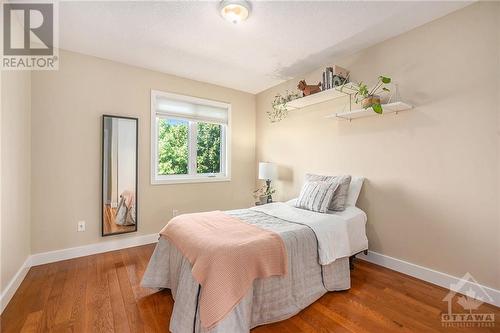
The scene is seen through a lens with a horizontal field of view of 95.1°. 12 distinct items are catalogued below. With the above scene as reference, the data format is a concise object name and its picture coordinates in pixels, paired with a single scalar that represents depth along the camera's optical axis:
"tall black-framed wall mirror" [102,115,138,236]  2.93
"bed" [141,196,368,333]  1.47
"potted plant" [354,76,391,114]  2.30
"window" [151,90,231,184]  3.41
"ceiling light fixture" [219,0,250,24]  1.90
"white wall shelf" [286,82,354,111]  2.67
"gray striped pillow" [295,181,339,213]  2.49
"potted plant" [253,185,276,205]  3.69
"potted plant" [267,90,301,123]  3.29
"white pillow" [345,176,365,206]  2.66
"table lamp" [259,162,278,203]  3.62
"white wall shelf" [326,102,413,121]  2.29
